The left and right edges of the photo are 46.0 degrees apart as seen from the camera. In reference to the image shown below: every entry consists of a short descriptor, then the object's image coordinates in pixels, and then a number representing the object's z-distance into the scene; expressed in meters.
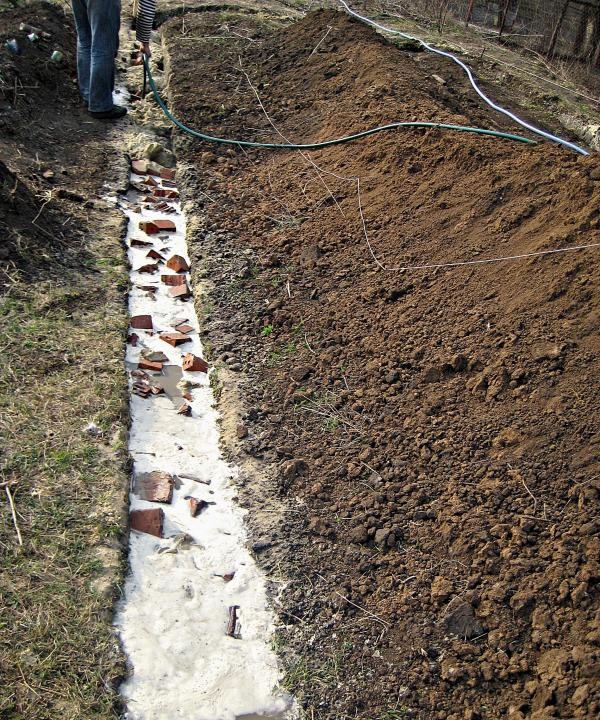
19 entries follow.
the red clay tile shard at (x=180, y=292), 5.32
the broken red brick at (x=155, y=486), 3.76
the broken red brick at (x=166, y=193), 6.45
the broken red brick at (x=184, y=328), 5.03
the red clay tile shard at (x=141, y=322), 4.94
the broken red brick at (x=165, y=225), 6.01
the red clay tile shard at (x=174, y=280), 5.42
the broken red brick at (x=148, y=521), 3.57
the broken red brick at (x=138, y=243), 5.77
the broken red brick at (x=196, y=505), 3.72
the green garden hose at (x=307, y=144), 5.39
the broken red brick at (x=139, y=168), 6.71
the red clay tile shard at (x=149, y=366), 4.62
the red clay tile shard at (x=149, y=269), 5.52
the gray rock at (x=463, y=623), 3.06
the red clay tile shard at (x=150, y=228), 5.96
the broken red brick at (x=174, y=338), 4.89
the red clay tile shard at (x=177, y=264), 5.54
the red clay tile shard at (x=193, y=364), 4.67
